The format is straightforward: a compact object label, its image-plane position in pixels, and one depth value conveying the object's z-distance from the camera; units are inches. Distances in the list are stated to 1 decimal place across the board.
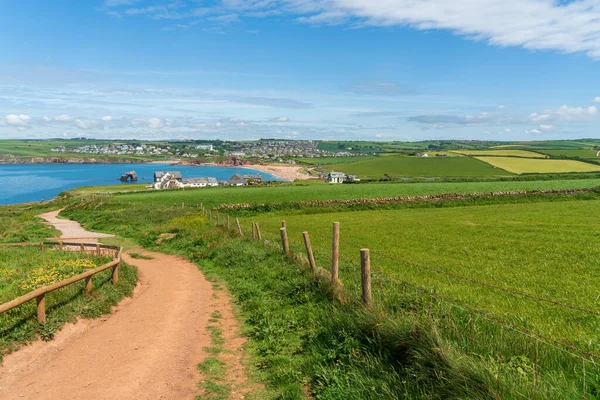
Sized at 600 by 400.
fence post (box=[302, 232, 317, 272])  465.1
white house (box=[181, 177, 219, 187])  5319.9
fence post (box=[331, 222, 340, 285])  386.9
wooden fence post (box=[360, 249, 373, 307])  316.2
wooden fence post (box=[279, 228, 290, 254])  581.0
